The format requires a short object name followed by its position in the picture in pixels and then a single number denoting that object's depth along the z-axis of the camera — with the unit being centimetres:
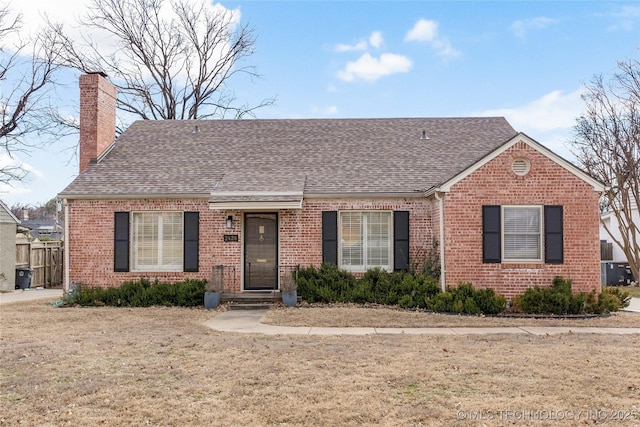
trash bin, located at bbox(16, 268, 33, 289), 1845
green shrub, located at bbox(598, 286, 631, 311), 1268
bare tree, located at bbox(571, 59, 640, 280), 2009
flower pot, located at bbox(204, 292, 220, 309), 1274
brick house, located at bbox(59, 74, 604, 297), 1241
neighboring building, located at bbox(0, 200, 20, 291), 1788
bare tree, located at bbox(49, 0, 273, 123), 2772
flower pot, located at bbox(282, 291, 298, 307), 1280
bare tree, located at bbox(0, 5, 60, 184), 2309
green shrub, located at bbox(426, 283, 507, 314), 1173
